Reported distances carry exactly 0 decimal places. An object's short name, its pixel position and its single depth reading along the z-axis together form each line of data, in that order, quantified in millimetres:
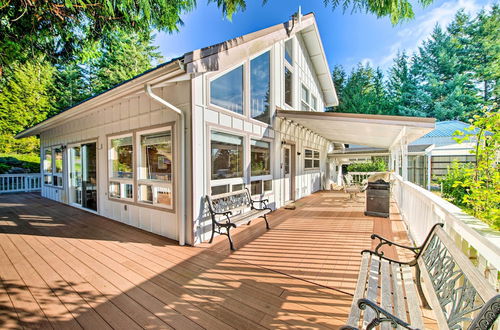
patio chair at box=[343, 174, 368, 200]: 8273
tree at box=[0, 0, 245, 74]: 3206
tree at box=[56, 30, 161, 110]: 19312
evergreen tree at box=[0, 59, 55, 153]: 16203
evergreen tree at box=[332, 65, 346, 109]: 27891
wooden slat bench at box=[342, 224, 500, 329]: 1065
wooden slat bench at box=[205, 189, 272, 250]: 4055
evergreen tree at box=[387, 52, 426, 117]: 21767
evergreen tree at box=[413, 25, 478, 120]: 19625
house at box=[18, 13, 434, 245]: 4016
